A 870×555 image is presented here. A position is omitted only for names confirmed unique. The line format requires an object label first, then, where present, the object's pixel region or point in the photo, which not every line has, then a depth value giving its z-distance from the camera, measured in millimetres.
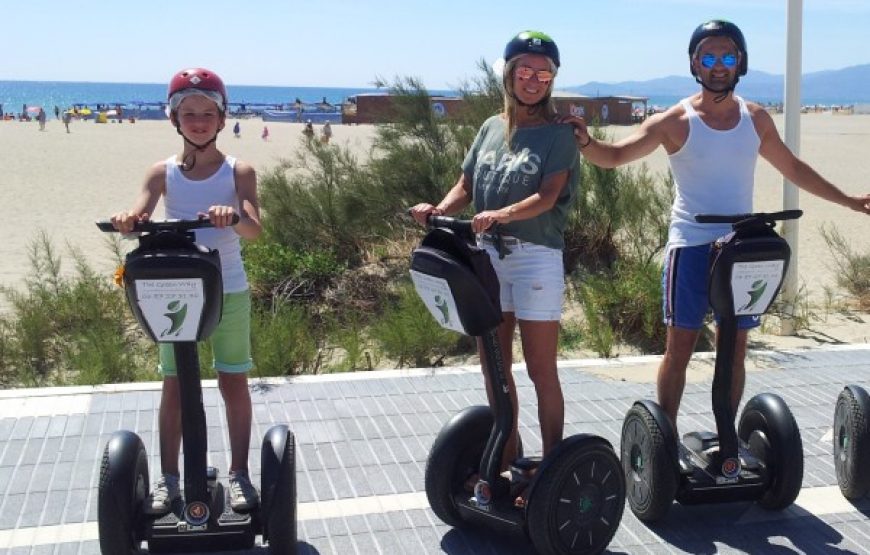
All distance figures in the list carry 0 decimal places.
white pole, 6949
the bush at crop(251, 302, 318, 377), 6316
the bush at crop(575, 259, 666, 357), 7391
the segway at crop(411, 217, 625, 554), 3457
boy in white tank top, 3600
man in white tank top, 3934
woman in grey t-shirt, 3578
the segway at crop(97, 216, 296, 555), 3330
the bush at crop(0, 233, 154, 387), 6562
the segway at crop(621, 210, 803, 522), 3781
